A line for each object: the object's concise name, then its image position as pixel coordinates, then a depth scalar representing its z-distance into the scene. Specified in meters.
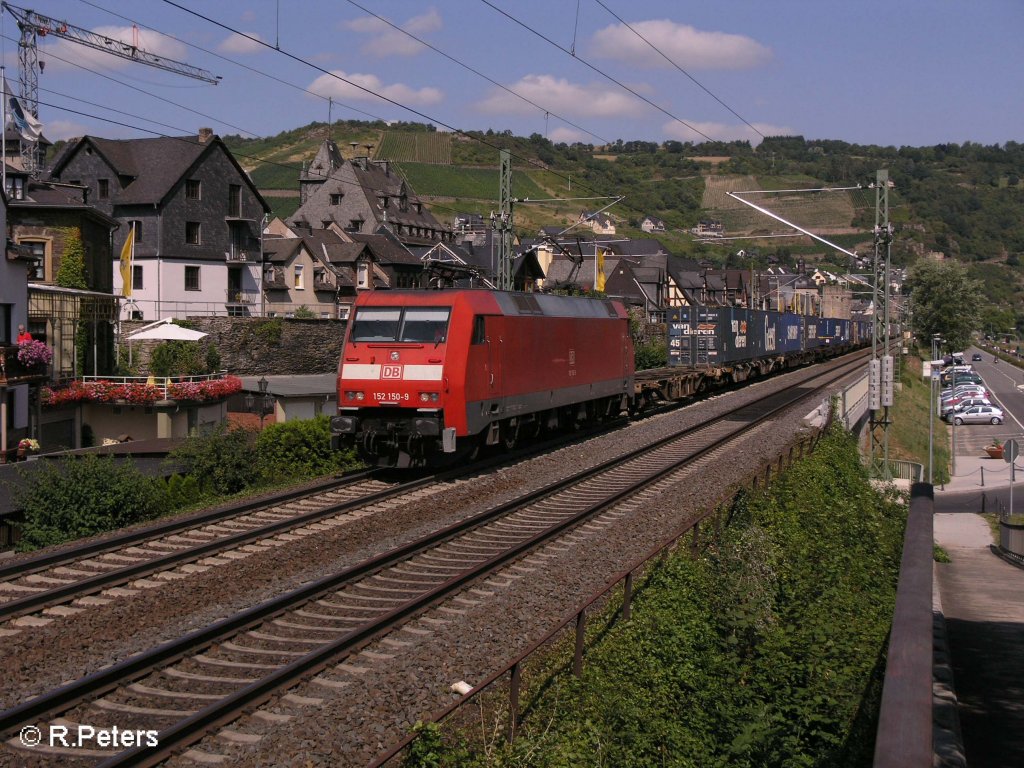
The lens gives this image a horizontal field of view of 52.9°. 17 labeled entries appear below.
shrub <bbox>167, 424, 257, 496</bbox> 19.53
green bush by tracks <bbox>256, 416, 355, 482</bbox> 20.23
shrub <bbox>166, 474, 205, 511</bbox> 18.06
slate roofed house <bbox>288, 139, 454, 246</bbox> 87.00
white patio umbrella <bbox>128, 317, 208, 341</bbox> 32.72
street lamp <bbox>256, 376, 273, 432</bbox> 31.69
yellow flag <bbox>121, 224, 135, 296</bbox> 35.53
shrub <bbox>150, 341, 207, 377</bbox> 35.88
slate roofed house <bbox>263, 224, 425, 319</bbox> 58.81
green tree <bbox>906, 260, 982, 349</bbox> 84.62
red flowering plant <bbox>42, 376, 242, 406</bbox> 27.48
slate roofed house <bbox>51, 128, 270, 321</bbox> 49.16
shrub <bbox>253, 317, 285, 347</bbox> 43.66
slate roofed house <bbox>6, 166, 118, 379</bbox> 31.00
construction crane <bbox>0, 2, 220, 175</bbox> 72.12
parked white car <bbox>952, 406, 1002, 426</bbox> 72.31
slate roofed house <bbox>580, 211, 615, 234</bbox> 186.59
